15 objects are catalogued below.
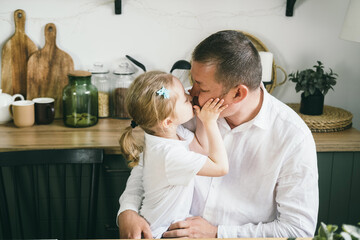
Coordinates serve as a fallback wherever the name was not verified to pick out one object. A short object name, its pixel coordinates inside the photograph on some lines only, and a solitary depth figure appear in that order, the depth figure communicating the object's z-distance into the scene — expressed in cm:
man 148
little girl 147
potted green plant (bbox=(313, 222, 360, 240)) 77
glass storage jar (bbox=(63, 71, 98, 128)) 216
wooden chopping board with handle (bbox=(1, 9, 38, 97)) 226
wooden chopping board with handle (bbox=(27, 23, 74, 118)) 227
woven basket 234
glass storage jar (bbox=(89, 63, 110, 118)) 232
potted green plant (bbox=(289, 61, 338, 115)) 220
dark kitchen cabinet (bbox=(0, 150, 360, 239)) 193
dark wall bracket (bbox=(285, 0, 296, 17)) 230
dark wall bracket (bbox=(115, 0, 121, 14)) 223
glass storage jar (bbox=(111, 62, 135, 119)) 228
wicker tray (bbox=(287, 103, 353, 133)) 214
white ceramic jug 215
